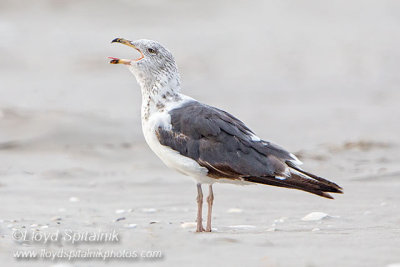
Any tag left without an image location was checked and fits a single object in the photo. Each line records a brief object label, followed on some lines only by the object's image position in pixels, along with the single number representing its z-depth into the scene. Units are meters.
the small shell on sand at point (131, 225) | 12.24
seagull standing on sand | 11.27
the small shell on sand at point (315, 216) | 13.09
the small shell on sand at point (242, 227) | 12.20
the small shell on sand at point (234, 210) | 14.12
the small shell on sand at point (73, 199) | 15.12
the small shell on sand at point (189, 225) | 12.37
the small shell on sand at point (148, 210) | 14.13
